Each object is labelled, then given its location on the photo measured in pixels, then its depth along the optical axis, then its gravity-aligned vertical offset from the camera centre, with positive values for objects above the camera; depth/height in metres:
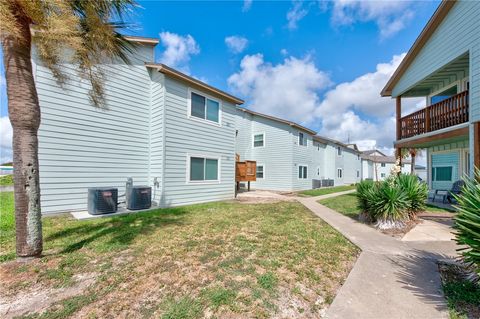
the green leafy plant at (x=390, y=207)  6.22 -1.14
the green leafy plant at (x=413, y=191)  6.64 -0.70
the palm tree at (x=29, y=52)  3.32 +1.99
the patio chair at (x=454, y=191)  9.61 -0.96
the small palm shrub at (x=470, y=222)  2.74 -0.72
